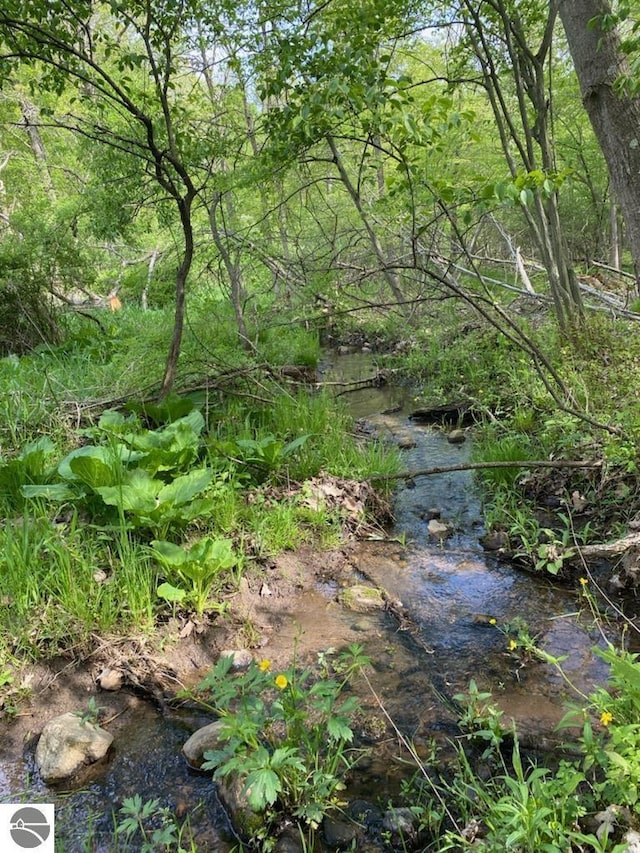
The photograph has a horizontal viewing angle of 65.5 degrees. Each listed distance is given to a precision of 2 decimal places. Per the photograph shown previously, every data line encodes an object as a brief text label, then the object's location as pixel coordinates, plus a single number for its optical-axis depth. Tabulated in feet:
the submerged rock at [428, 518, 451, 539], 11.14
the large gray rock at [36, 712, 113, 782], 5.99
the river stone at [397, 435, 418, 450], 15.76
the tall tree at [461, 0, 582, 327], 13.03
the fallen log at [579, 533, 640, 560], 8.59
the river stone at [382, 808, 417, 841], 5.10
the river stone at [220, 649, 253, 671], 7.73
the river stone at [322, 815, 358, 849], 5.10
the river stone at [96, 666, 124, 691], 7.27
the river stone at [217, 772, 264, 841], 5.19
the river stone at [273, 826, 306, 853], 5.01
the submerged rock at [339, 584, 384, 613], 9.03
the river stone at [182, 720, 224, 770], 6.07
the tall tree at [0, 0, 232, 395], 9.66
